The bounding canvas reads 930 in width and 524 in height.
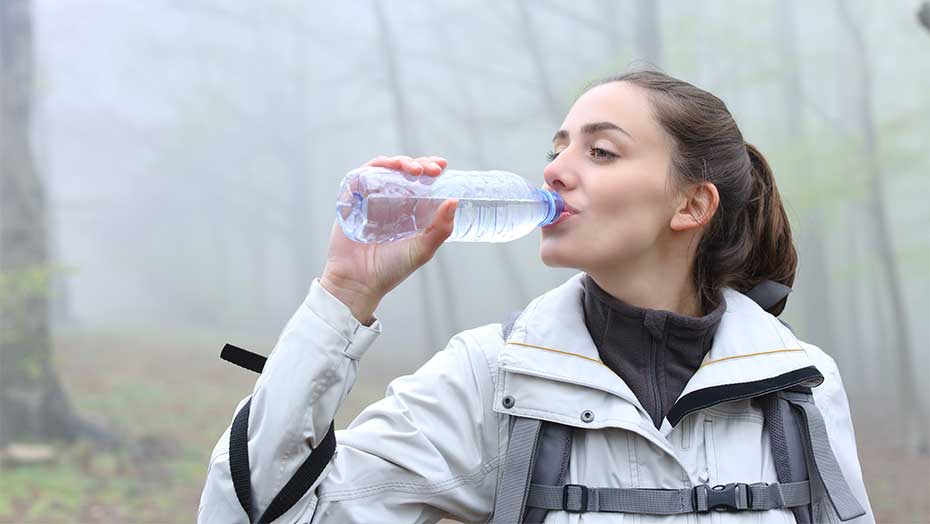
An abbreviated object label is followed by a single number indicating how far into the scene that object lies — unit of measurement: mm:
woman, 1593
